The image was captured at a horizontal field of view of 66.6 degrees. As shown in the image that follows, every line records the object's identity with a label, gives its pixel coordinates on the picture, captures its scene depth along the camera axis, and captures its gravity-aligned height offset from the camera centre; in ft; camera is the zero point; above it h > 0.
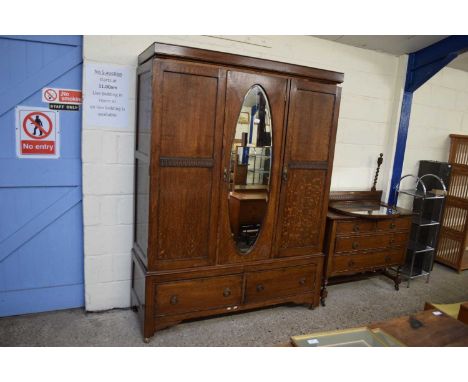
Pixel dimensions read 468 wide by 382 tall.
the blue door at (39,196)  8.05 -1.84
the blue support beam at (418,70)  10.52 +2.52
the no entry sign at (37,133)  8.21 -0.32
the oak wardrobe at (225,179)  7.54 -1.07
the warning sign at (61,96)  8.32 +0.58
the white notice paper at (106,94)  8.40 +0.69
